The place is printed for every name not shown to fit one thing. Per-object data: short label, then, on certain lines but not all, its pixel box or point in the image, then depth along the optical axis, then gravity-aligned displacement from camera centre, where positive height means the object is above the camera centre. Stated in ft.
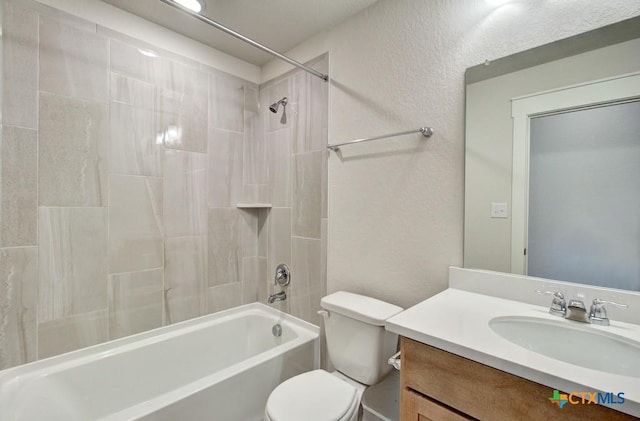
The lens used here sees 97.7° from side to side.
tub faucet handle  7.09 -1.73
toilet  3.94 -2.65
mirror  3.20 +1.14
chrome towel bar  4.51 +1.29
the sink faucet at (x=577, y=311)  3.01 -1.09
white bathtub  4.28 -3.09
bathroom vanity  2.03 -1.33
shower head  7.11 +2.66
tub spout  7.06 -2.29
